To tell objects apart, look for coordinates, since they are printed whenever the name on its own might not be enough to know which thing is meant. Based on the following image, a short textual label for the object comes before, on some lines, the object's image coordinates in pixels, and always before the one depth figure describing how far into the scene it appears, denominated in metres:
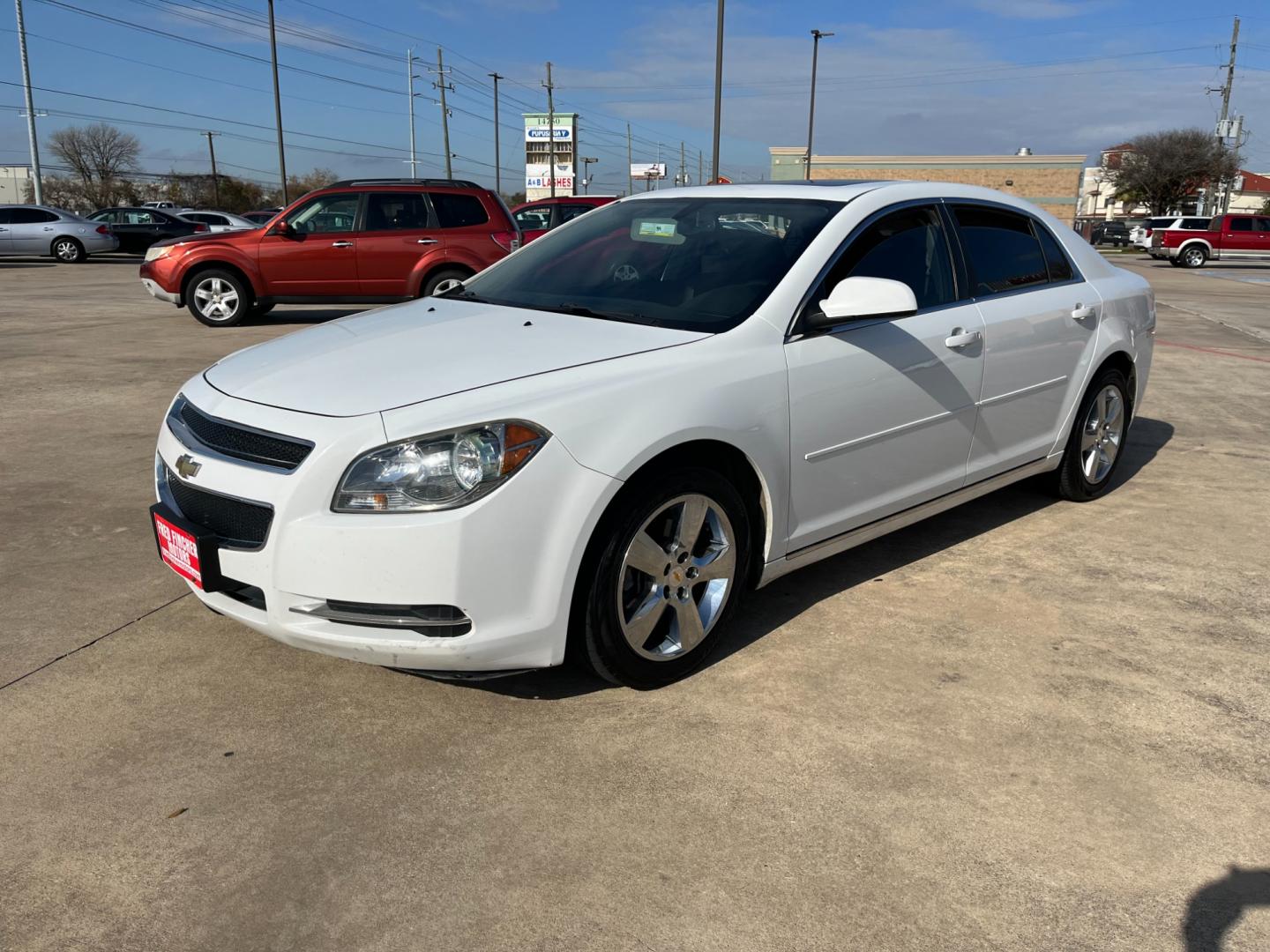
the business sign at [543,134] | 86.19
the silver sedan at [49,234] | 25.47
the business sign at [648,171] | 103.62
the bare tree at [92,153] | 66.44
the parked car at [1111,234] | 56.97
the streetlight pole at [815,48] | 48.97
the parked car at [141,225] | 28.38
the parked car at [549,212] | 18.48
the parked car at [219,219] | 29.86
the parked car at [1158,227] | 34.97
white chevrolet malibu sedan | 2.77
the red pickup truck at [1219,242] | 34.59
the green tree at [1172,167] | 60.28
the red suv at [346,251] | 12.50
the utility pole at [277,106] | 38.94
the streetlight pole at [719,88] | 25.92
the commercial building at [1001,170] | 73.00
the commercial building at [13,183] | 70.69
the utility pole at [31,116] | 37.34
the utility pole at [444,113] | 58.59
